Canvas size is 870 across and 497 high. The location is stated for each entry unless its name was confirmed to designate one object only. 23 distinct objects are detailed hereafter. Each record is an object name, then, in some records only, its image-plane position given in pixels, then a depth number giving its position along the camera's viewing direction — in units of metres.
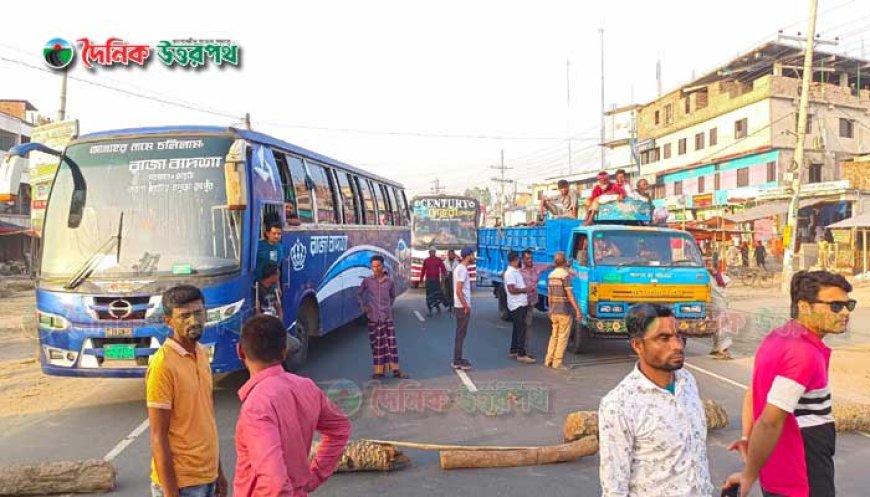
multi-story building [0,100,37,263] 36.81
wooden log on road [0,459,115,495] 4.88
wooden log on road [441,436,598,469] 5.47
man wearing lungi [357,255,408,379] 9.05
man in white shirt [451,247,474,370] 9.61
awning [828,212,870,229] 24.01
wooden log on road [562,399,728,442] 6.03
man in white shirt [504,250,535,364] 10.03
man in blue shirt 7.69
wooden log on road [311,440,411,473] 5.41
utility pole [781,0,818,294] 20.77
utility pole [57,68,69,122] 16.36
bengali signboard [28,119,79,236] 8.60
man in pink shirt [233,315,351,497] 2.37
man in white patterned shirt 2.51
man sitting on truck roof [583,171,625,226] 11.67
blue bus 6.91
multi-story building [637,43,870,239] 33.38
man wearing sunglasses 2.86
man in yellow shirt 2.96
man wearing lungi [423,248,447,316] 16.42
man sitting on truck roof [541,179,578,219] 13.28
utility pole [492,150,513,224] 82.44
